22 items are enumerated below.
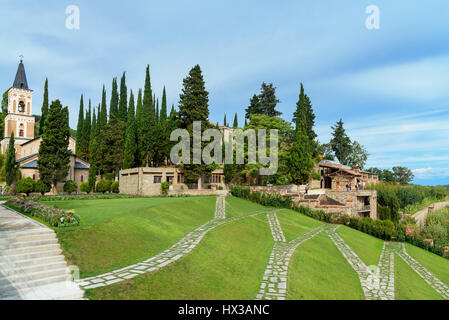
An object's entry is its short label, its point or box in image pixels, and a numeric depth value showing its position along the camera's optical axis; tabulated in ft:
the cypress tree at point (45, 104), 185.68
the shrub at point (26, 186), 101.35
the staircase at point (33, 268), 24.16
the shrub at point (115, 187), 131.85
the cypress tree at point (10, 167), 120.47
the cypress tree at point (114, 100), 185.55
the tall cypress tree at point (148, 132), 143.02
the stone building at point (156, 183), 108.88
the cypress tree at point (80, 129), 190.31
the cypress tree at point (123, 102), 179.52
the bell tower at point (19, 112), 173.47
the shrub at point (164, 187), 109.29
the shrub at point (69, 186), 123.13
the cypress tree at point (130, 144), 134.10
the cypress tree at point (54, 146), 108.17
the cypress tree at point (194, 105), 116.37
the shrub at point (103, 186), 132.26
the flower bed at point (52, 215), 39.29
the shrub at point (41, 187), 106.19
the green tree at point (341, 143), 201.87
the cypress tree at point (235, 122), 195.83
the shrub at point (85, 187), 134.33
